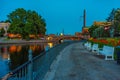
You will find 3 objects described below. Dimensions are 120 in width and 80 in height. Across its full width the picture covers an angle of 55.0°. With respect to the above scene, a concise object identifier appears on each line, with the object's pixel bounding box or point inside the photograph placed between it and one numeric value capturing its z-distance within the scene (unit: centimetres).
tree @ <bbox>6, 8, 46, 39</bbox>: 5001
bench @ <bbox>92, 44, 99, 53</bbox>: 1246
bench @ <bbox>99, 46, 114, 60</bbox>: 876
